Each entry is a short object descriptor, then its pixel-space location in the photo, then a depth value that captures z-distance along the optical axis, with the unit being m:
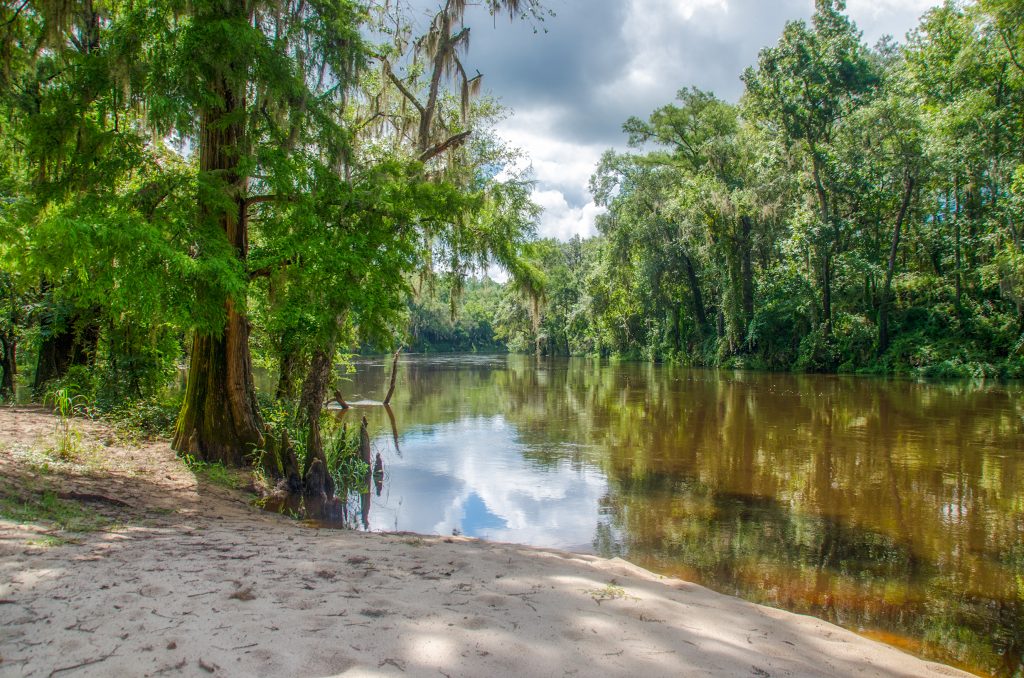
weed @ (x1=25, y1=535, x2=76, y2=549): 3.72
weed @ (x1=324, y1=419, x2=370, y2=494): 9.24
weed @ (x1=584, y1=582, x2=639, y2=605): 3.86
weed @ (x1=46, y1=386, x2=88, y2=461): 6.68
